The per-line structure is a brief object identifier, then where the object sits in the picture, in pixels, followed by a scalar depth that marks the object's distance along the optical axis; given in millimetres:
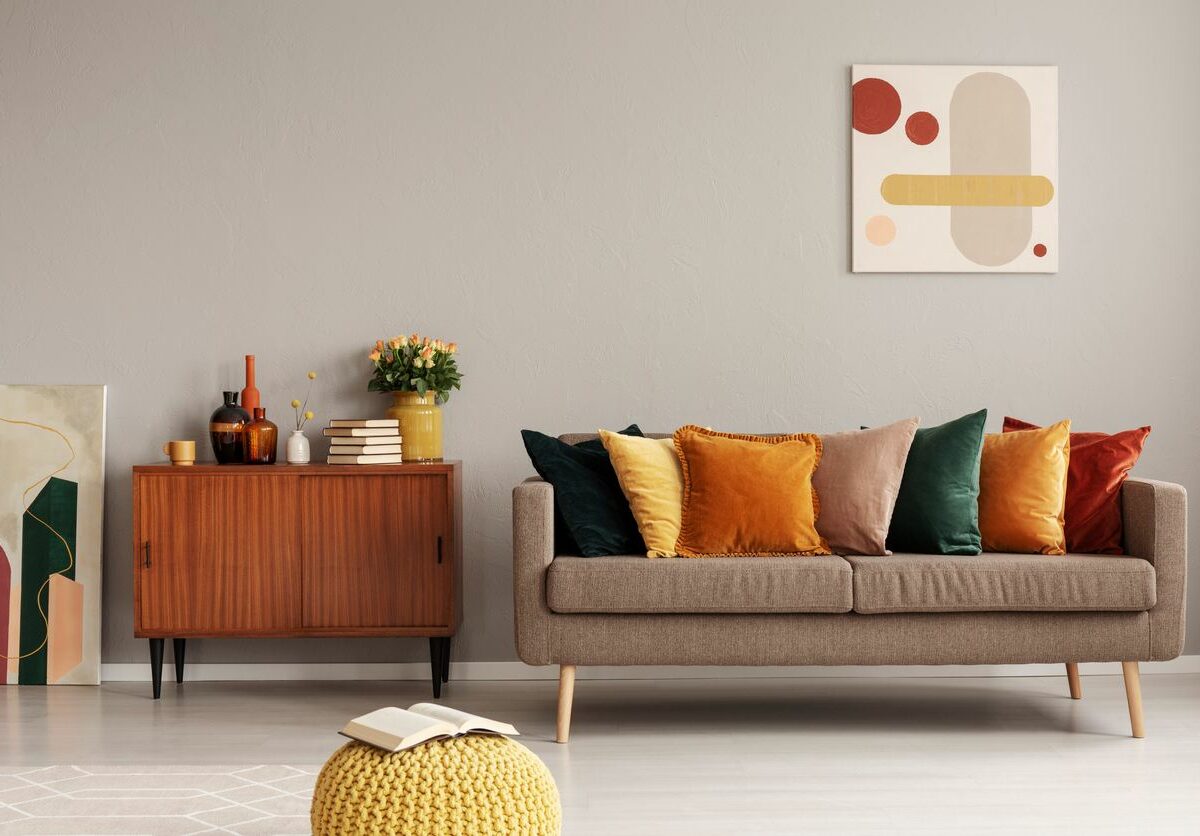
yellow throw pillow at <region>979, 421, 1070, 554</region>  3387
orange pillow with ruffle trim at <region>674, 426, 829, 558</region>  3363
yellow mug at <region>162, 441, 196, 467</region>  3805
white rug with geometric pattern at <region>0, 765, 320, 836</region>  2477
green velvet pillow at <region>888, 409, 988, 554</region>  3400
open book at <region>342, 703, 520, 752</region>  2043
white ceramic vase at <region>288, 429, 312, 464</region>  3869
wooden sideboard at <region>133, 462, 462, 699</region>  3736
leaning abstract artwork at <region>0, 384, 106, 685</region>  4008
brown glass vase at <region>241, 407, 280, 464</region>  3875
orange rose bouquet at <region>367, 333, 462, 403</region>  3896
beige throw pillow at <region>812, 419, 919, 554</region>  3441
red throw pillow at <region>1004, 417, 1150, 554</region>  3426
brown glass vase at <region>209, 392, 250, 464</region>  3867
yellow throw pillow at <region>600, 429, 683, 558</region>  3373
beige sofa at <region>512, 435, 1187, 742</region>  3188
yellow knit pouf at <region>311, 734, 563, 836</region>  1960
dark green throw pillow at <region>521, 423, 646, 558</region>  3385
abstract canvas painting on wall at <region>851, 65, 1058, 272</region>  4102
